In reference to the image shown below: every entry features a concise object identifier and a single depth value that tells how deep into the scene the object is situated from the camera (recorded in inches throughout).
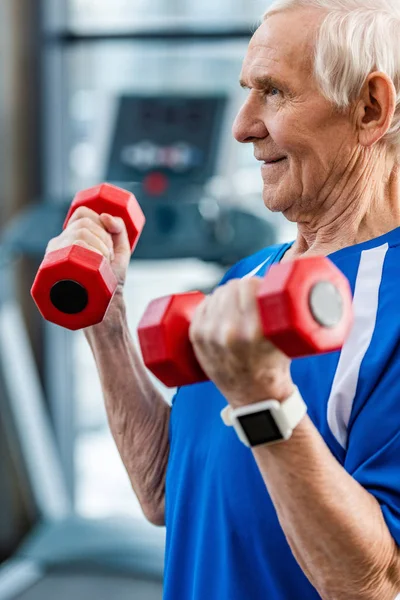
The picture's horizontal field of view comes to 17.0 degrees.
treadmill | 129.4
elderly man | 42.1
